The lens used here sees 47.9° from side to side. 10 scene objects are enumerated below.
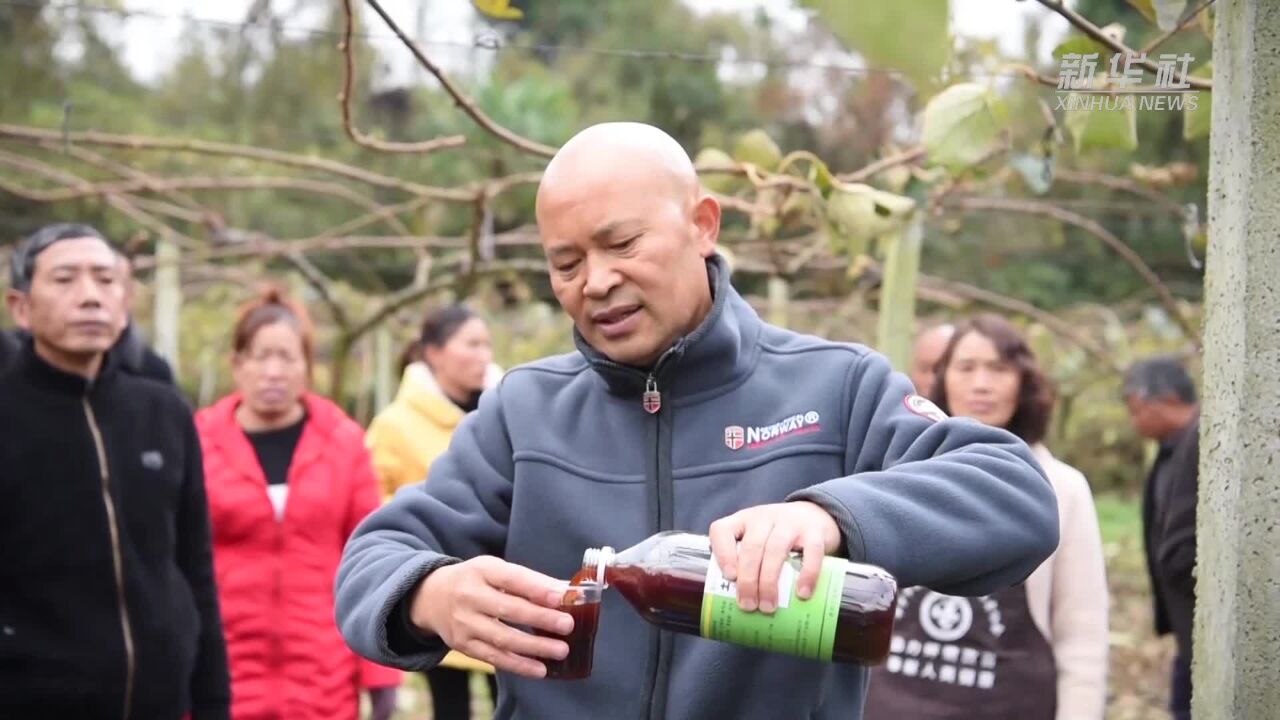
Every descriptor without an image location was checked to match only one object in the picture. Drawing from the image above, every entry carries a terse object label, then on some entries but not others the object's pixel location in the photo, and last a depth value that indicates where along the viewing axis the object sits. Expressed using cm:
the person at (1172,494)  450
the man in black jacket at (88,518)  327
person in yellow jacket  523
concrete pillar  168
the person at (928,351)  494
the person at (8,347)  351
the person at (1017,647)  328
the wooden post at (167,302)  793
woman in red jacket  438
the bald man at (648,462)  159
